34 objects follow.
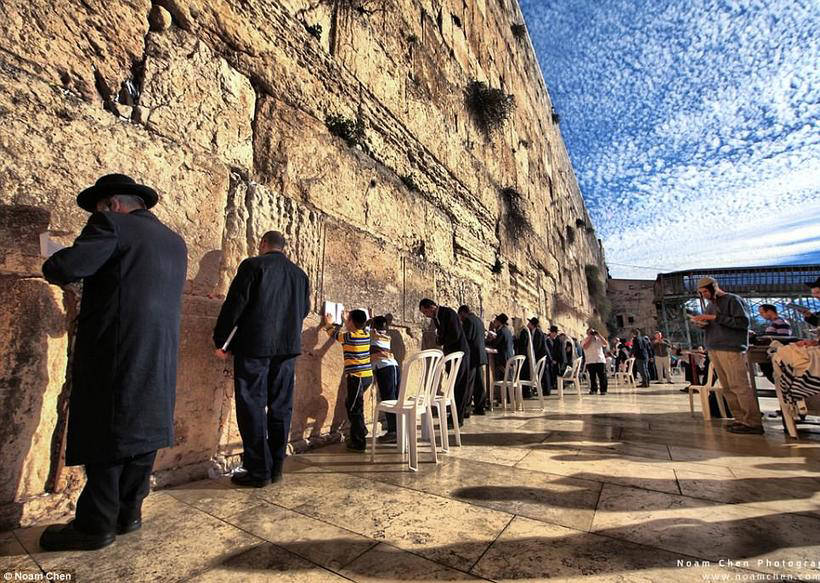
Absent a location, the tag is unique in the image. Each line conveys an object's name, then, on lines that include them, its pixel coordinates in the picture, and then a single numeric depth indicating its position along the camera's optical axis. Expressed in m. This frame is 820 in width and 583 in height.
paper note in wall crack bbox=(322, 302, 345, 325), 3.48
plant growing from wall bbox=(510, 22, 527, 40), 10.91
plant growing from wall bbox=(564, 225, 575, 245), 16.55
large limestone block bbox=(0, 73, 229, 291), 1.86
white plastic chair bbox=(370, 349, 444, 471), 2.62
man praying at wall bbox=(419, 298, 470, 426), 4.30
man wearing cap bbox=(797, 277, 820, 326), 3.77
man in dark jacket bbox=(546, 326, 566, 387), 8.55
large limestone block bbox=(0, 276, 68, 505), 1.69
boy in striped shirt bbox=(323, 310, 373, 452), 3.21
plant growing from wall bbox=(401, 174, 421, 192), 5.12
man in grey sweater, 3.75
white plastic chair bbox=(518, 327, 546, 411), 5.66
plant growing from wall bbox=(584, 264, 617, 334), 21.35
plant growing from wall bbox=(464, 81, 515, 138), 7.63
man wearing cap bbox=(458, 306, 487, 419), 4.84
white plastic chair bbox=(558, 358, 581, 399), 6.88
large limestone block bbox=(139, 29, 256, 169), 2.52
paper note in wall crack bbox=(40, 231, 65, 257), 1.81
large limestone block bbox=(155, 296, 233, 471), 2.36
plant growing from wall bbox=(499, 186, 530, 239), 9.00
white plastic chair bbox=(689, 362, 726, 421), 4.48
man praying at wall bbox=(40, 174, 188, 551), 1.54
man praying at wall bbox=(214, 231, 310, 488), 2.27
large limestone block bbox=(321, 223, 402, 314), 3.63
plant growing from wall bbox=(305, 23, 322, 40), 3.80
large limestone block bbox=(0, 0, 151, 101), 1.97
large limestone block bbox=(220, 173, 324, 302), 2.84
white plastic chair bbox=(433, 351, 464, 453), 3.04
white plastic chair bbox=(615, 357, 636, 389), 9.92
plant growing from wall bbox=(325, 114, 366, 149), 3.92
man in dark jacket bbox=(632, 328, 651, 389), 9.95
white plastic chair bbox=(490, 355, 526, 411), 5.34
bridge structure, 27.16
